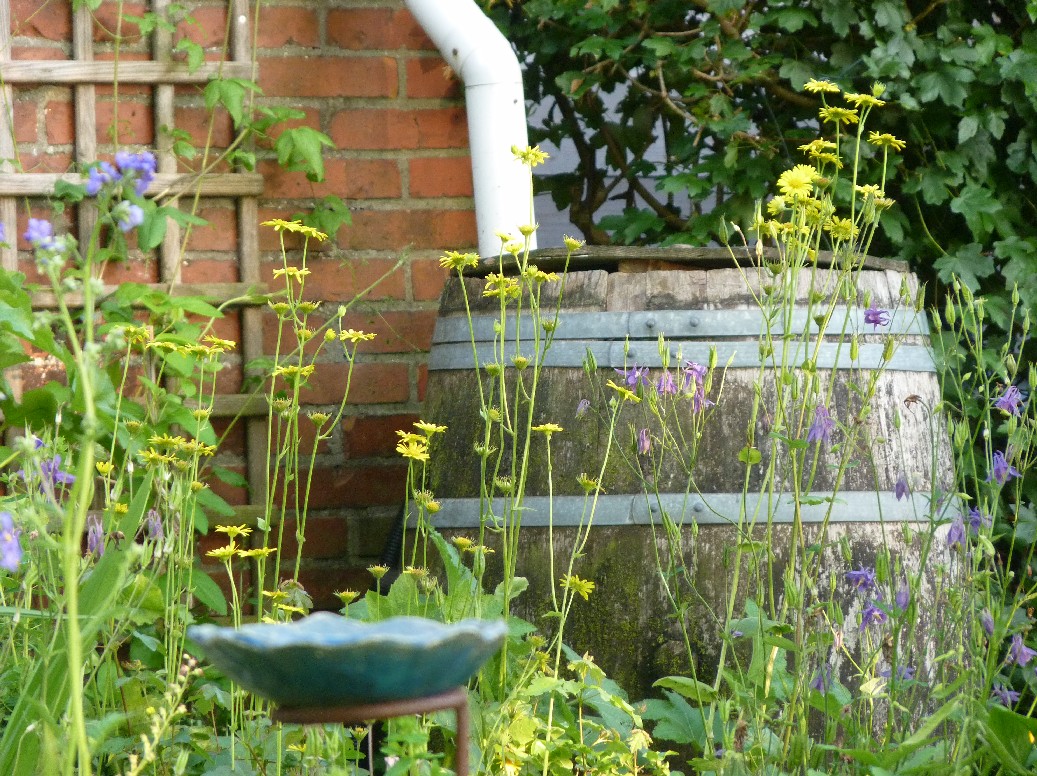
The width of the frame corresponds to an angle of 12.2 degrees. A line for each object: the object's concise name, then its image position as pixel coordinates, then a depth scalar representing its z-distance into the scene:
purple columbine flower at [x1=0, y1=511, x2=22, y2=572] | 4.09
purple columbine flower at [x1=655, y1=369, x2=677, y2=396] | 6.69
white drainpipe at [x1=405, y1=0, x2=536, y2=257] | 7.21
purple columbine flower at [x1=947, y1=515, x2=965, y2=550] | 6.67
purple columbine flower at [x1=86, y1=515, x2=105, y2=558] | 6.61
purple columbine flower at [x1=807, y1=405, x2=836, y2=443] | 6.61
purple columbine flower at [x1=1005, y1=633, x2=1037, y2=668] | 6.65
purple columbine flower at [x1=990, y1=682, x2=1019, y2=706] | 6.69
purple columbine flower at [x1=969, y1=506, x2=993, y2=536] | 6.53
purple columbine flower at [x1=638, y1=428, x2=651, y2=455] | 6.68
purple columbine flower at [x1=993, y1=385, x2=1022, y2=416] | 6.61
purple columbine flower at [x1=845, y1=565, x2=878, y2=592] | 6.63
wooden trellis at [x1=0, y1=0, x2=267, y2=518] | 7.29
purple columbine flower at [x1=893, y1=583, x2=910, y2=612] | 6.70
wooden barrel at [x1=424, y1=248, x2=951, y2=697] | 6.76
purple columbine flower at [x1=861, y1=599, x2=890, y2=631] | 6.63
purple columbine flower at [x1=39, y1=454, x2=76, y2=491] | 6.56
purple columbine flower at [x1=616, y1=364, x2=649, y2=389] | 6.72
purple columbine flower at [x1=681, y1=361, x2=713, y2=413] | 6.65
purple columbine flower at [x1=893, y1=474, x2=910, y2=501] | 6.66
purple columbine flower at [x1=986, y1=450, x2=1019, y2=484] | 6.55
